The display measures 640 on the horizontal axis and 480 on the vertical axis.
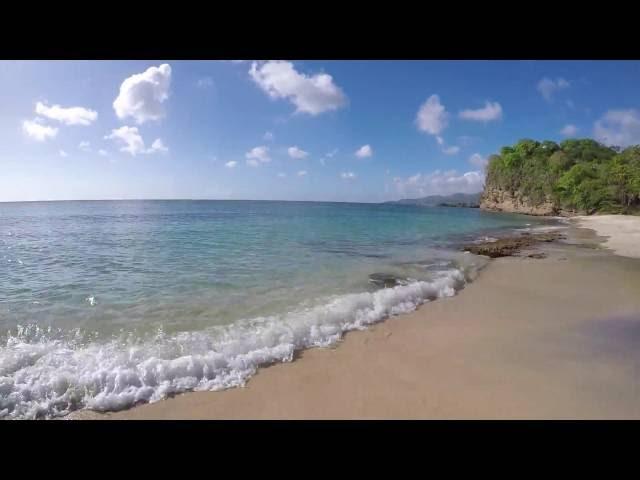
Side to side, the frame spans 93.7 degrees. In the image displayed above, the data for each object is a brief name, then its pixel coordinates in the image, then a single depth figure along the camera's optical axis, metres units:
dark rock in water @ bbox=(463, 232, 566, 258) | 15.82
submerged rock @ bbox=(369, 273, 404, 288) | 9.44
